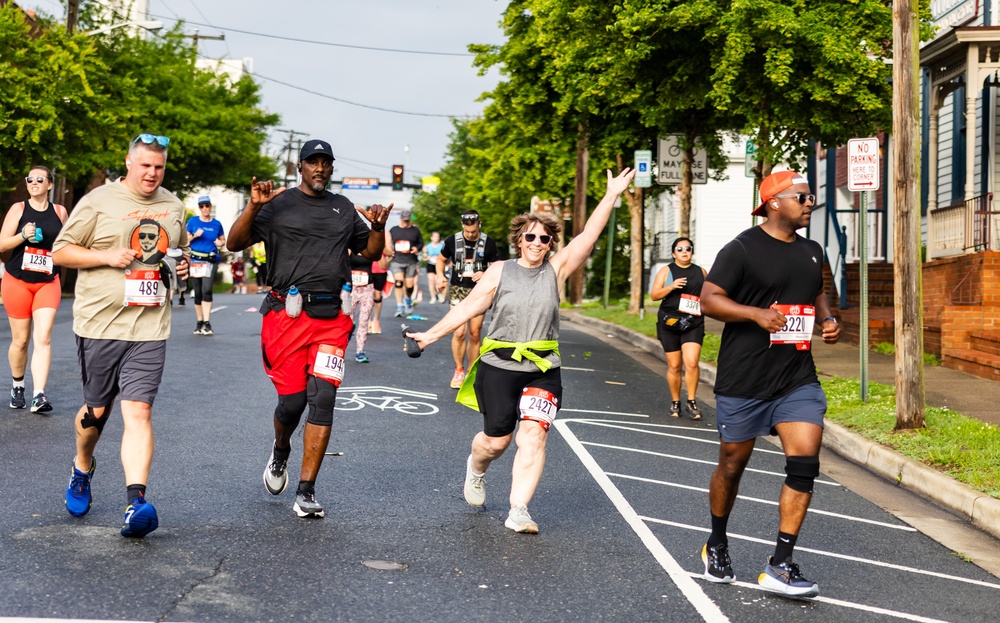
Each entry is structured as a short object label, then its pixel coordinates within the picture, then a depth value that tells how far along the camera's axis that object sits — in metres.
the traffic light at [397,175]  59.81
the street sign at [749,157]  19.22
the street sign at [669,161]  24.48
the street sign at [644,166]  25.08
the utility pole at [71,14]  35.28
